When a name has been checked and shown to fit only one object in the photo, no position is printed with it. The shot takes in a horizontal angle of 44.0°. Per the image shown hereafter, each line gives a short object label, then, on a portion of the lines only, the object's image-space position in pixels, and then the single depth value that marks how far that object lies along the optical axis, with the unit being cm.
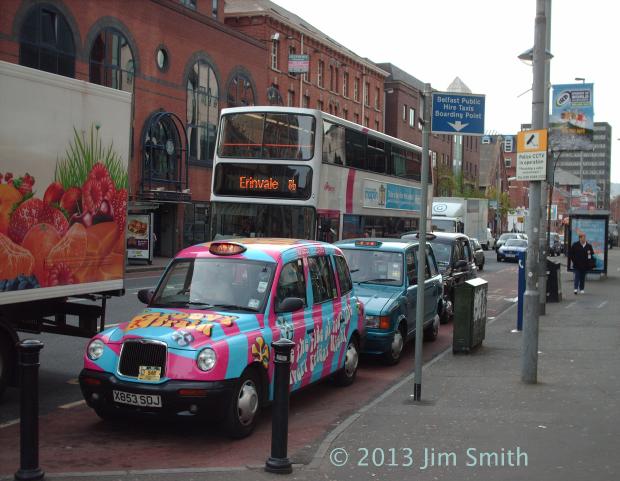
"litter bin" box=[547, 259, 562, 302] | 1984
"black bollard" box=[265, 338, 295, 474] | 580
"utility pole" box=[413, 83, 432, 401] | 841
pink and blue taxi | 673
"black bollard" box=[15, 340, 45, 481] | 537
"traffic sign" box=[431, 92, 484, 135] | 863
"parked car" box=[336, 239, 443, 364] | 1102
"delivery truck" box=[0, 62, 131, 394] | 783
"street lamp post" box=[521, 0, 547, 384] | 945
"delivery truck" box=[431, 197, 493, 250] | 3844
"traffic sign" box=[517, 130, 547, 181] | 954
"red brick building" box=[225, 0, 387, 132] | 4841
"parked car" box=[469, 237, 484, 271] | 3471
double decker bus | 1666
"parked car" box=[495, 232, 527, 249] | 4746
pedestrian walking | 2223
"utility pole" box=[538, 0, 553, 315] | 1698
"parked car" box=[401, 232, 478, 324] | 1662
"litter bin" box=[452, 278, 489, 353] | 1181
